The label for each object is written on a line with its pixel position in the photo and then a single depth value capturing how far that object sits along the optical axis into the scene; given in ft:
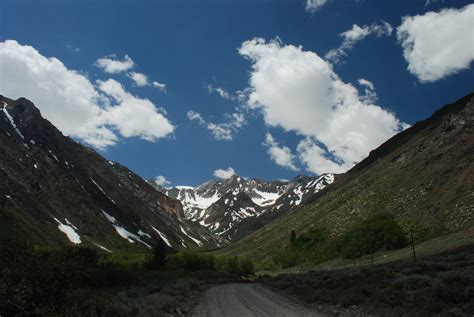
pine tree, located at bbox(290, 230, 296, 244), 466.86
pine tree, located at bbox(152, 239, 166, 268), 306.96
